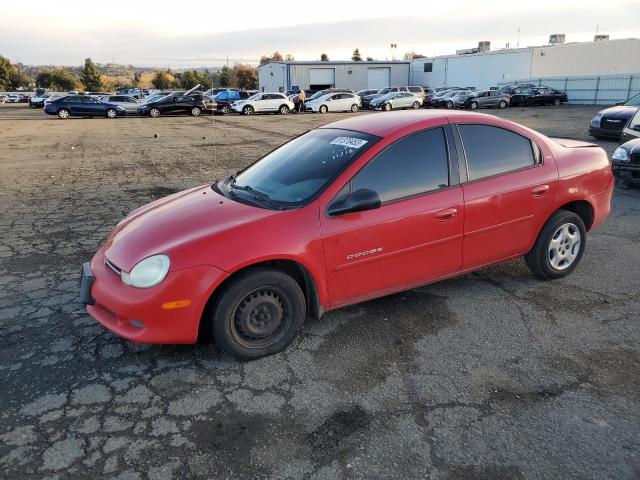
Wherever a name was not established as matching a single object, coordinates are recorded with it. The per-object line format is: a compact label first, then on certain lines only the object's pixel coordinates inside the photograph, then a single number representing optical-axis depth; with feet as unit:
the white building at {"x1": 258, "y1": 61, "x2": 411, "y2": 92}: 182.91
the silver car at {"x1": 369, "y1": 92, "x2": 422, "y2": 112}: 111.86
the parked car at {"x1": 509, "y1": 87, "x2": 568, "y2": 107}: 116.78
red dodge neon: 10.66
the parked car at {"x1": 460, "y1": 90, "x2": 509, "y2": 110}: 109.50
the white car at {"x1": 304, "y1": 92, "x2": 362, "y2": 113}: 110.32
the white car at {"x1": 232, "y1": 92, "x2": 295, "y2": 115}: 108.06
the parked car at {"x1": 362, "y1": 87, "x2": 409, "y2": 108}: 121.90
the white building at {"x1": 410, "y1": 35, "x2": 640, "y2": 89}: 143.54
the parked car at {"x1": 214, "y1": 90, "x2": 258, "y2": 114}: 112.47
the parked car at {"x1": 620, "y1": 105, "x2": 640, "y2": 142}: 31.21
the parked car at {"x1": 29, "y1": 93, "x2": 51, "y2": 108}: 140.34
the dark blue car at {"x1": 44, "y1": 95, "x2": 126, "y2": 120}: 97.71
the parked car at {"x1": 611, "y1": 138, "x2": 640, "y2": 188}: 26.86
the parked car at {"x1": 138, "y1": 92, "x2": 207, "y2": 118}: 102.47
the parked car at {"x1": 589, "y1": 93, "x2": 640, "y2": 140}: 45.32
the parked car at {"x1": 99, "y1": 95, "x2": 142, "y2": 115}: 105.81
